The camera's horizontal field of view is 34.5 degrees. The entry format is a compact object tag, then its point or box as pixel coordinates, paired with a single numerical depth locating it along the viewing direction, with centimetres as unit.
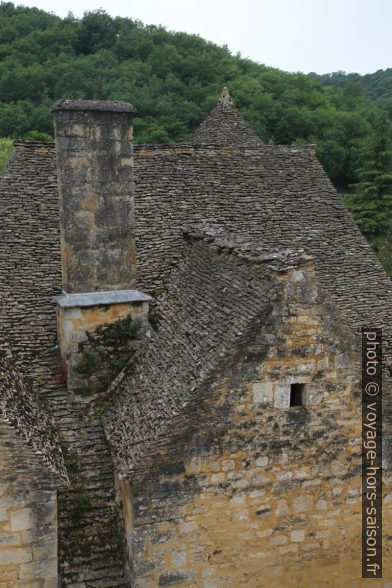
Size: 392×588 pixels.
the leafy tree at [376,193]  3497
